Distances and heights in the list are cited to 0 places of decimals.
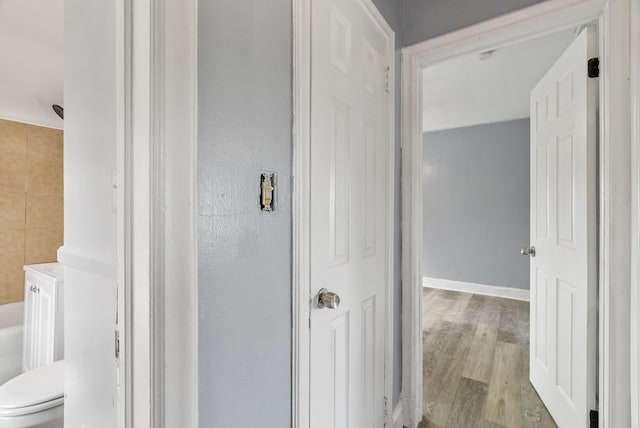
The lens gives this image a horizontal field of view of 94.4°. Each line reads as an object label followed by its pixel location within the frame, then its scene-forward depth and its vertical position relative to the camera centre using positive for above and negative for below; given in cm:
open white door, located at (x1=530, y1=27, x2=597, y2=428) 131 -12
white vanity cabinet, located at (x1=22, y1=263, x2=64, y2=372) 171 -63
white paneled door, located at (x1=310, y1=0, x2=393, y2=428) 97 +0
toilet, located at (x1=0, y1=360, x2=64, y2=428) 126 -83
